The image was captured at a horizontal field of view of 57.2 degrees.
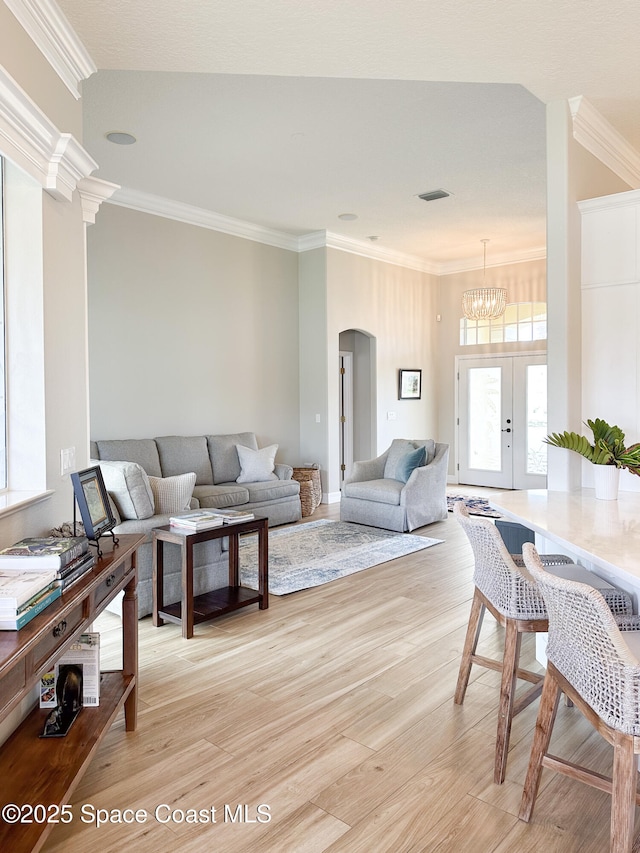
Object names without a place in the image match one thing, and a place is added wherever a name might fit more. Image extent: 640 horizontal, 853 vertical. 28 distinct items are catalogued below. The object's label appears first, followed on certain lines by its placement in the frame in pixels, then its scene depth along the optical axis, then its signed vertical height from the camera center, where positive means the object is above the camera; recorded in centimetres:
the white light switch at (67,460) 253 -17
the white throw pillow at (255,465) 624 -47
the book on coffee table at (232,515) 360 -59
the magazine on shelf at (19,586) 145 -43
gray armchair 585 -71
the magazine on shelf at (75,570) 173 -46
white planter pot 279 -30
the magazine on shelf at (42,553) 171 -39
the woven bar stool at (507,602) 210 -68
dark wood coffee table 333 -101
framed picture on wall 845 +52
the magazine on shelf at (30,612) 143 -48
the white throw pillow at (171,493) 409 -50
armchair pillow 603 -42
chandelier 733 +148
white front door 800 -2
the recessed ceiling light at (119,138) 439 +216
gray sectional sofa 374 -54
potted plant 275 -15
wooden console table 142 -102
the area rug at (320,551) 438 -113
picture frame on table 210 -30
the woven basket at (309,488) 671 -77
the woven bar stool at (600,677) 144 -68
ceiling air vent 574 +224
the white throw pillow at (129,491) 375 -44
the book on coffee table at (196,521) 344 -59
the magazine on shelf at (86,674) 212 -91
